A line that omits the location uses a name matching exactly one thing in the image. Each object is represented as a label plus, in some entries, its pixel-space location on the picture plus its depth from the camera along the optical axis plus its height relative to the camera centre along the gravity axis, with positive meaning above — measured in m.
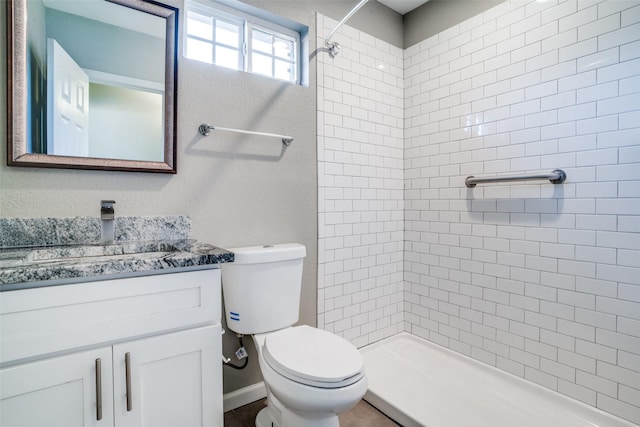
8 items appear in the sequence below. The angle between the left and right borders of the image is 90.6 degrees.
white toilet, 1.12 -0.57
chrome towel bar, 1.53 +0.40
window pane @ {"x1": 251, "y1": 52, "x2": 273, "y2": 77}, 1.84 +0.86
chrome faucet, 1.32 -0.05
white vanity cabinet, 0.81 -0.41
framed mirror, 1.18 +0.51
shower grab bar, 1.61 +0.18
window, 1.66 +0.95
